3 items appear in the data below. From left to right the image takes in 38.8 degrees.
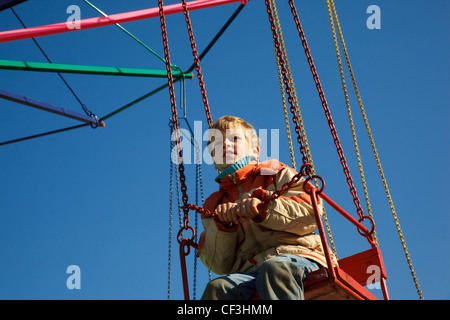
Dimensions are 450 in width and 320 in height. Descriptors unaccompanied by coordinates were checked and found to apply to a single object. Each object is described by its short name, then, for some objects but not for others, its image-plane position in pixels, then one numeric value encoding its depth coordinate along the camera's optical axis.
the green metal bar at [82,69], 8.27
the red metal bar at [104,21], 7.55
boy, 3.33
